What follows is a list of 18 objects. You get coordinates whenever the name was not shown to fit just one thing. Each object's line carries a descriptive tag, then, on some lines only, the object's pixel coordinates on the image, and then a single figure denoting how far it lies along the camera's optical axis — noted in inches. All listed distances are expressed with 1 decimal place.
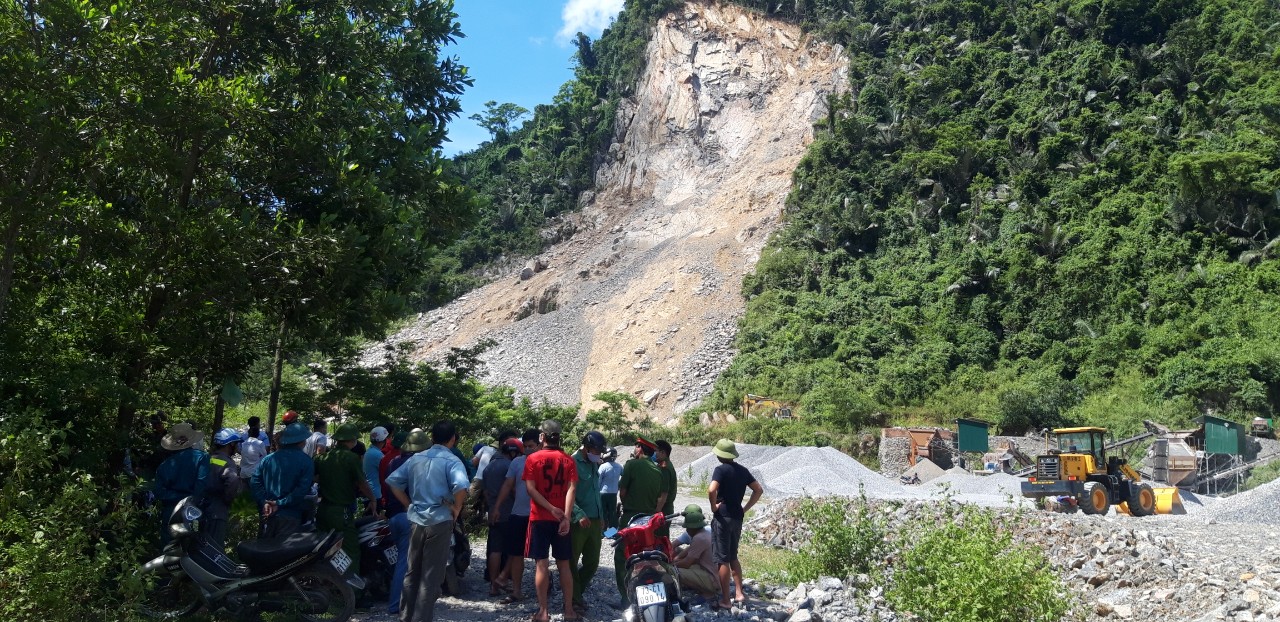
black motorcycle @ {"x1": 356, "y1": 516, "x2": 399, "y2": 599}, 265.6
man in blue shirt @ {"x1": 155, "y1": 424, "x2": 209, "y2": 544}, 241.3
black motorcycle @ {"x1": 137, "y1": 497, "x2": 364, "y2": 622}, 225.9
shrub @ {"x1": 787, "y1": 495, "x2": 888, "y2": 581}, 353.4
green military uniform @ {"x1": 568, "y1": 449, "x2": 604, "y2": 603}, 260.5
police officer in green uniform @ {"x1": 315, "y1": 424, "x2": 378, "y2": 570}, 251.1
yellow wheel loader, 594.5
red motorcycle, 234.8
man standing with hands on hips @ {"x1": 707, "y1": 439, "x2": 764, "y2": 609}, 275.0
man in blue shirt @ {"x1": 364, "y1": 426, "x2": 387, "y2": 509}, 292.8
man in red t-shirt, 241.1
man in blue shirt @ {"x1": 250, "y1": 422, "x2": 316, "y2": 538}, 250.8
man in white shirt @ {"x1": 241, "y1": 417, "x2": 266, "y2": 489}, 322.0
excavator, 1237.9
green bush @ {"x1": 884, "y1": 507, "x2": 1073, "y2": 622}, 250.8
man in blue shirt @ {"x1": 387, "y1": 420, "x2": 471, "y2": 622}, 227.9
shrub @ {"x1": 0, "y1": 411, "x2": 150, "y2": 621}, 182.5
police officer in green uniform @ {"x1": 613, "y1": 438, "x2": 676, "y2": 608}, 280.8
